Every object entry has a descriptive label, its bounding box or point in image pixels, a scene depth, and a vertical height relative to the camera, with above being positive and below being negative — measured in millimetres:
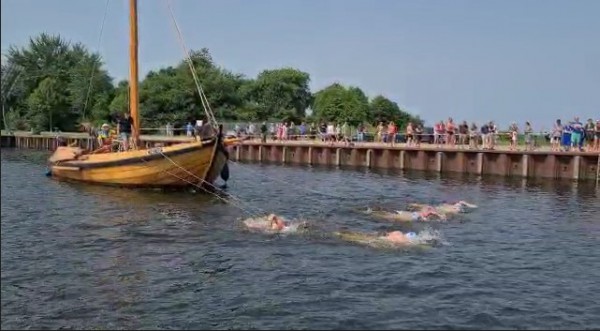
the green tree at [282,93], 88938 +6218
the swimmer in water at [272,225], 17578 -2461
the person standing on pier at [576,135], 36469 +596
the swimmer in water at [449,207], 21734 -2279
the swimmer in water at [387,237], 16062 -2479
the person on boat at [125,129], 27984 +69
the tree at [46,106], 80438 +2729
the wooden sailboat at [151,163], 26016 -1290
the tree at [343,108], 81875 +3859
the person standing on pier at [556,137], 37812 +456
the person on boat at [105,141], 29859 -524
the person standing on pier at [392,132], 44934 +506
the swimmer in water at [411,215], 19812 -2330
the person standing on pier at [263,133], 52031 +163
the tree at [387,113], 85031 +3527
